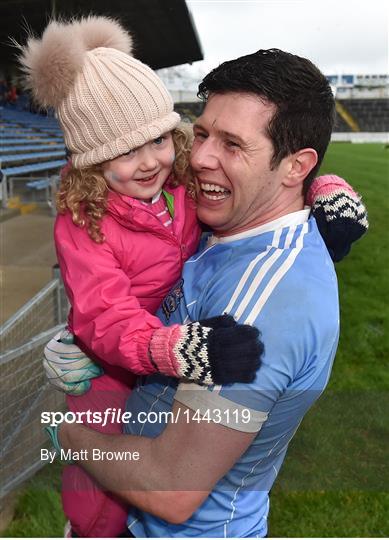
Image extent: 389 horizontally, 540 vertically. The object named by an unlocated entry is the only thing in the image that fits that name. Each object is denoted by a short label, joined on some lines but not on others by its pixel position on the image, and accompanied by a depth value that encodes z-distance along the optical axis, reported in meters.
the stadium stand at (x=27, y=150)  13.27
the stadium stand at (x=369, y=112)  50.81
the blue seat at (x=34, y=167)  13.45
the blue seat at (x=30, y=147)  15.38
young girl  1.74
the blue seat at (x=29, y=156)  14.17
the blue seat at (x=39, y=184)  12.82
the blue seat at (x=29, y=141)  16.59
